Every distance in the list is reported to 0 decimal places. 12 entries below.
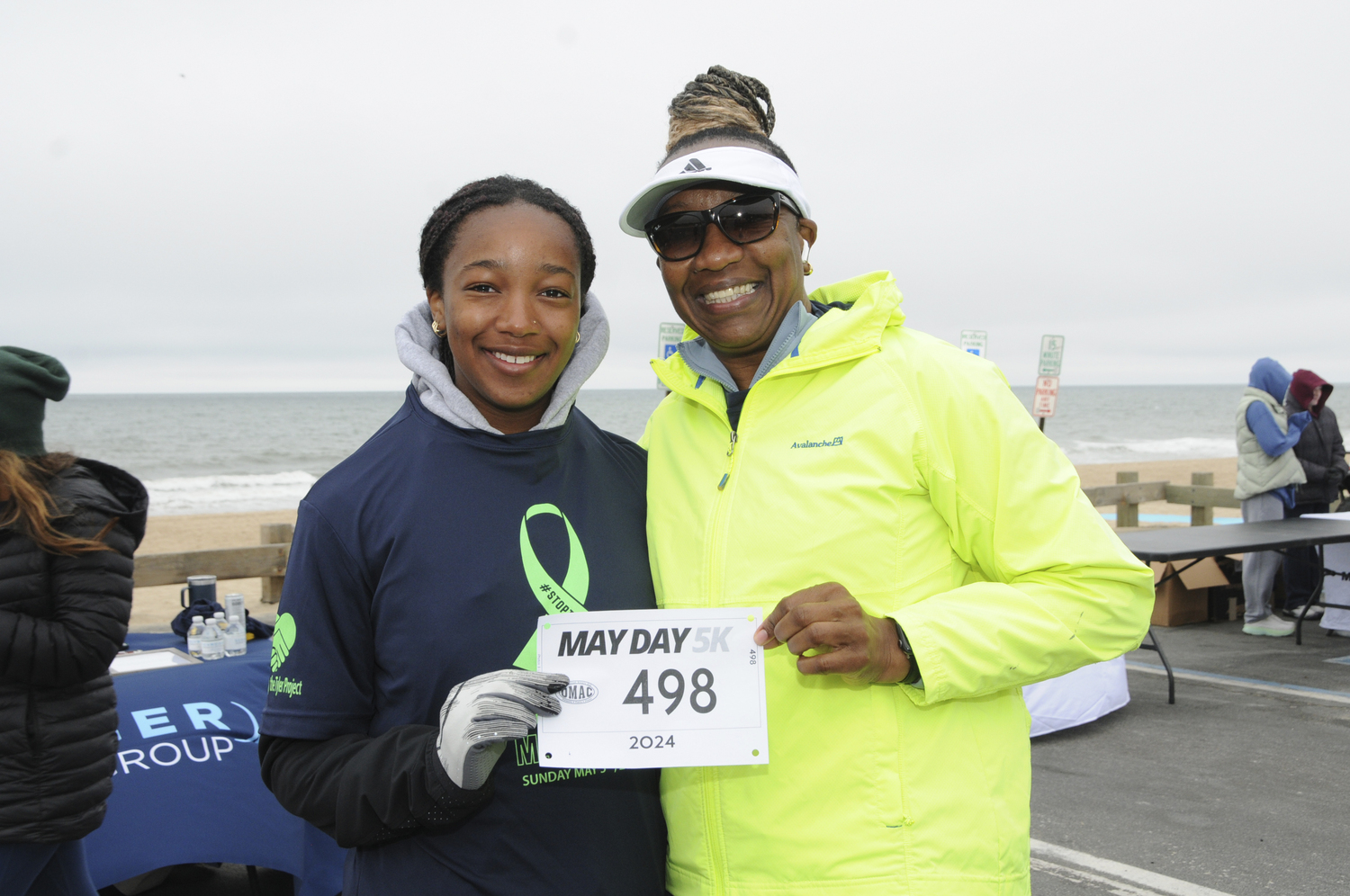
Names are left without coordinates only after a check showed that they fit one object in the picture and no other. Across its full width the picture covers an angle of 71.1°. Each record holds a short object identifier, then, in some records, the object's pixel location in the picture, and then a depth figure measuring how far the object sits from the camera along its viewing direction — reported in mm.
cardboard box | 9281
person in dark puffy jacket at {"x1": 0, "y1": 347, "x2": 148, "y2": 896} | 2682
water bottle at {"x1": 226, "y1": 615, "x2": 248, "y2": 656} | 4270
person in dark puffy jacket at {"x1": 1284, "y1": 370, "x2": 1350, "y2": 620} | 9164
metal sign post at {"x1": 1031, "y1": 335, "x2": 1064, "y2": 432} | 10039
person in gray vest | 8664
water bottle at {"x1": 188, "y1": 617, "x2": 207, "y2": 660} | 4242
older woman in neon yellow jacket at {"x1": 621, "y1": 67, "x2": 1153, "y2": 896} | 1614
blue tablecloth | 3359
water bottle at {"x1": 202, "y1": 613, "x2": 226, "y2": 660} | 4211
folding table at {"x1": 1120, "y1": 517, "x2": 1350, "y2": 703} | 6816
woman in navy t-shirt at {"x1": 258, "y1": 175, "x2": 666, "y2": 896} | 1554
